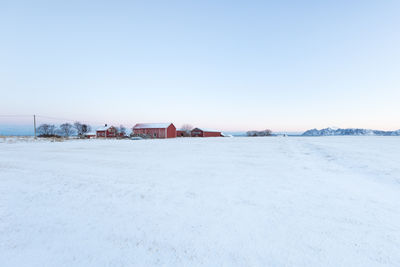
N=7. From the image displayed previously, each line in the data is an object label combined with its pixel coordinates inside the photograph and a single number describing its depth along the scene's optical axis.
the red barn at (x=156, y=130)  57.49
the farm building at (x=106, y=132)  71.73
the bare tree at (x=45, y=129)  98.69
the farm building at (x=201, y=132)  71.44
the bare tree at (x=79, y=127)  103.94
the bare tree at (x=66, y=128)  102.89
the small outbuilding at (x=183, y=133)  73.79
